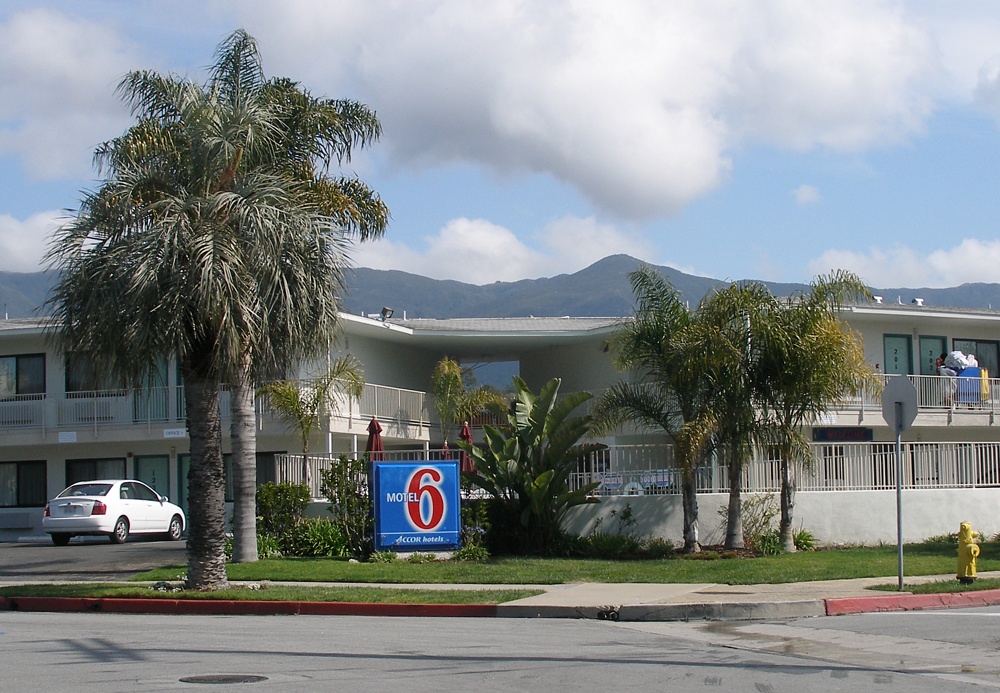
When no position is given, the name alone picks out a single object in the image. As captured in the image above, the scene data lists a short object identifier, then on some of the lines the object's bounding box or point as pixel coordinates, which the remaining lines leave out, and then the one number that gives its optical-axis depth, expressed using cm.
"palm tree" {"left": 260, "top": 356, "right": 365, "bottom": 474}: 2628
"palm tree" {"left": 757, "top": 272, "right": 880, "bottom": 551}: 2075
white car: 2709
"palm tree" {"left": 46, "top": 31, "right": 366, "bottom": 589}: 1559
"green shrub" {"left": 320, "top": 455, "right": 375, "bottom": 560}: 2145
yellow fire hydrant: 1647
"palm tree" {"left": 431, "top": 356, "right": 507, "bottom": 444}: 3288
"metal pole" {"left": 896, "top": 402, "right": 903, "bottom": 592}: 1595
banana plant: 2139
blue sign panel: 2112
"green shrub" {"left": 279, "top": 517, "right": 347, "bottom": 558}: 2158
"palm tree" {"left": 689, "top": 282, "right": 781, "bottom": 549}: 2067
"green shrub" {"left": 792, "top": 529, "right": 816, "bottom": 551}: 2259
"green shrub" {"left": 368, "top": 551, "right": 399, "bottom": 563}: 2088
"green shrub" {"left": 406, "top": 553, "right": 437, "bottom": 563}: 2091
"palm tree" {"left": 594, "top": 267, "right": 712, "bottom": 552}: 2105
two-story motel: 3222
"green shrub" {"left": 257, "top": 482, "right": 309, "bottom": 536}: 2230
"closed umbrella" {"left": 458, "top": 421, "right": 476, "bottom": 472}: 2402
